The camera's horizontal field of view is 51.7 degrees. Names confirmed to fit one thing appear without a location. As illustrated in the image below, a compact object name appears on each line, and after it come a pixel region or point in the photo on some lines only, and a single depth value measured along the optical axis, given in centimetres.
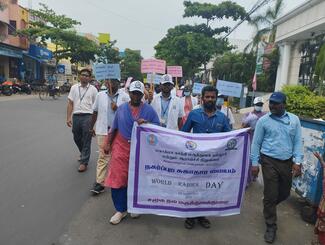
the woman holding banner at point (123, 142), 403
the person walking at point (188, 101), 761
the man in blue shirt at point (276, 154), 387
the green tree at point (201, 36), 2675
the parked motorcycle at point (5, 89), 2319
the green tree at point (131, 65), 6962
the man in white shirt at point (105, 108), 519
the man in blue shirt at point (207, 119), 399
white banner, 382
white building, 1395
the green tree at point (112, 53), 4659
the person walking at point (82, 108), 598
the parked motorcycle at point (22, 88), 2566
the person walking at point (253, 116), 596
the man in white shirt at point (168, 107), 568
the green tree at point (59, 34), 3180
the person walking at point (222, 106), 625
